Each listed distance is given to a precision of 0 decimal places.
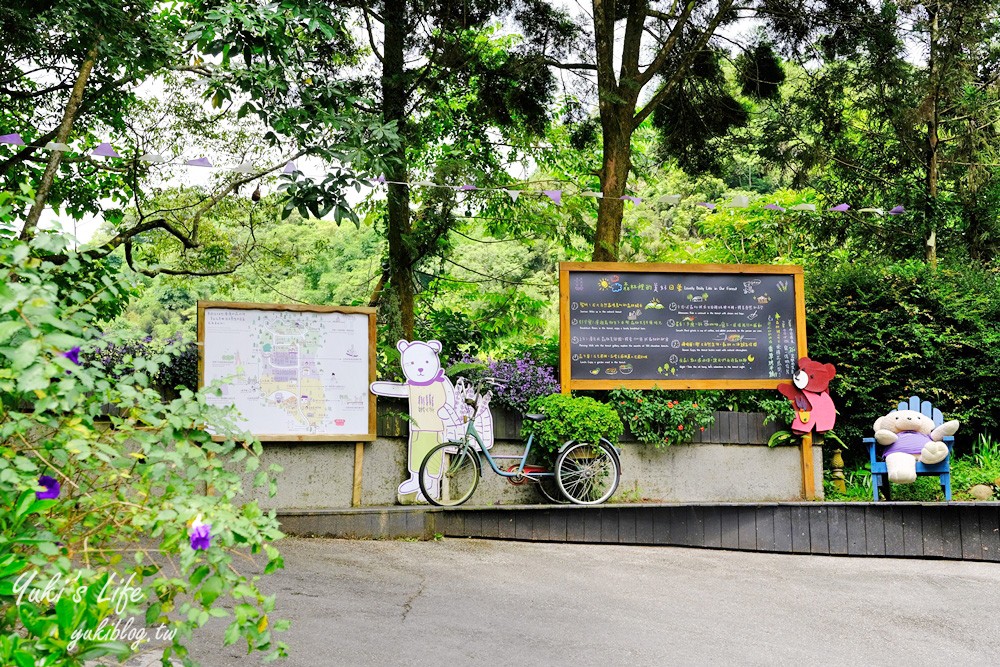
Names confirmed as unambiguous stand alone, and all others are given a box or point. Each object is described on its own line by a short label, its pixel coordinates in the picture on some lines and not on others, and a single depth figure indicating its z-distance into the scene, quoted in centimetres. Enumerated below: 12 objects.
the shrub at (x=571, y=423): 752
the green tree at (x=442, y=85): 939
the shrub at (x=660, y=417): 790
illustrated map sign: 708
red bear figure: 812
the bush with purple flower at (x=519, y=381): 780
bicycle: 739
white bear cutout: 752
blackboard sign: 820
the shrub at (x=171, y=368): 728
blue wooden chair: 757
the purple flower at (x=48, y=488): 242
